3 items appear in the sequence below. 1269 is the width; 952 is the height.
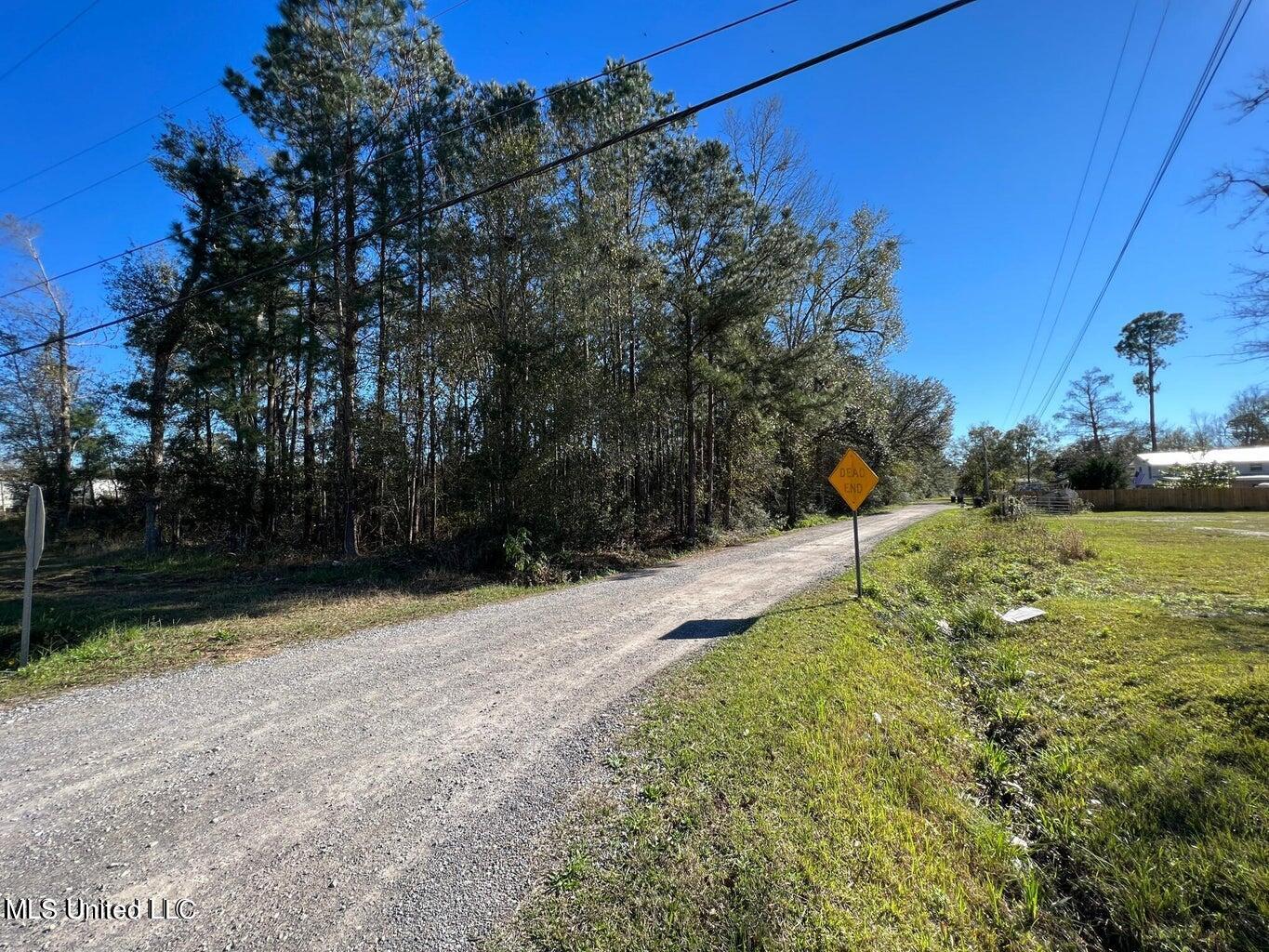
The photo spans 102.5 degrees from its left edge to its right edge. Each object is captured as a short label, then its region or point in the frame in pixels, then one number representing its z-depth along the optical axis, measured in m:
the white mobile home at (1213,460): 43.44
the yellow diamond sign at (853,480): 8.37
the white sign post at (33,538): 5.08
